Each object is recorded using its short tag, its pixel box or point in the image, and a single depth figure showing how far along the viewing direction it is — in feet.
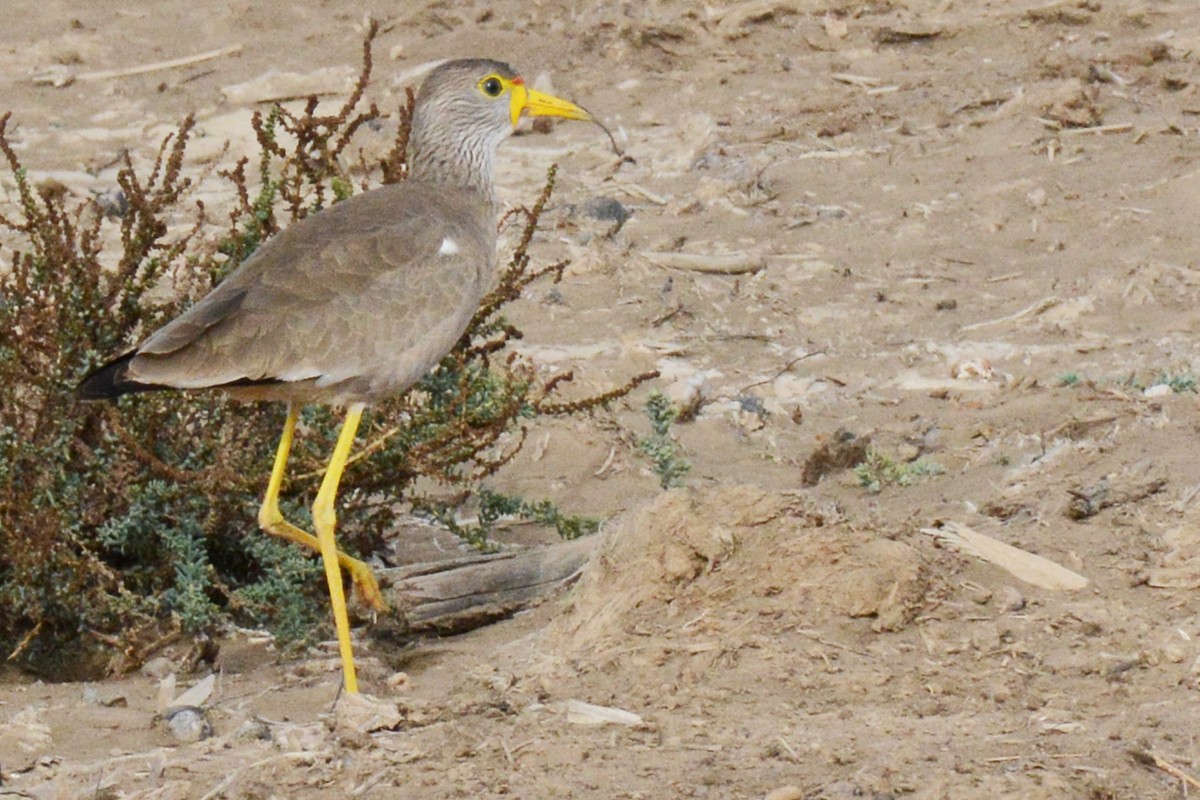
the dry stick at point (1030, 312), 56.85
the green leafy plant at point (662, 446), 42.73
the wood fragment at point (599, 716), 29.66
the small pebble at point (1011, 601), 33.12
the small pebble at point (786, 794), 26.25
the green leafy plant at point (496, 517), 41.75
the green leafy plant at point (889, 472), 45.47
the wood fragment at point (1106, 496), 37.24
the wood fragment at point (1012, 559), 33.82
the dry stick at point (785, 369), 54.85
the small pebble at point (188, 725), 32.22
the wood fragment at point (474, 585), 39.01
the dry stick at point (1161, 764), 26.08
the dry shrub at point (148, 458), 38.29
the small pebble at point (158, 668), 37.96
